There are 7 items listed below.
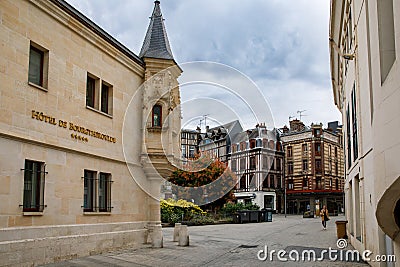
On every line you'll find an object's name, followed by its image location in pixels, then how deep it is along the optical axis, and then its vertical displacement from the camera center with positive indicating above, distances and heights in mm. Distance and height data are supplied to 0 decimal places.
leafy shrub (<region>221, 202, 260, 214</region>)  45375 -1706
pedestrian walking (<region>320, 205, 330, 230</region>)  31953 -1685
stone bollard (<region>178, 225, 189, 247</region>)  19641 -1932
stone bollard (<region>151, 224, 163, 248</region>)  18328 -1860
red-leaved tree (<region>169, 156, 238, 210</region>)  42875 +539
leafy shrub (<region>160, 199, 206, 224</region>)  36906 -1650
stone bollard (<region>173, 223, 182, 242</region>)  21103 -1921
